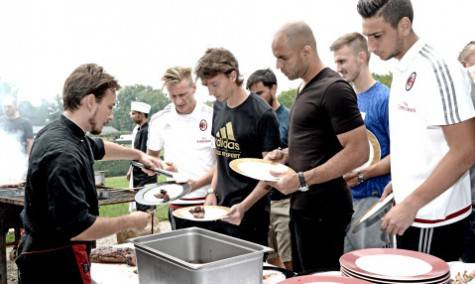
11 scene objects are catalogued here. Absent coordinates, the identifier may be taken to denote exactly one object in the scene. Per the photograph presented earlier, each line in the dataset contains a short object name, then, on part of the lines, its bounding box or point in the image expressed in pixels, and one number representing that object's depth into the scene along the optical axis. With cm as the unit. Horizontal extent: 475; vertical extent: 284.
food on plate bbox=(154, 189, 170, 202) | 158
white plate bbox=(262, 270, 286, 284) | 138
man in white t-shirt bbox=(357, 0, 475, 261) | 135
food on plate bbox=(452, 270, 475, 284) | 114
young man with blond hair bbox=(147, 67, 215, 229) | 313
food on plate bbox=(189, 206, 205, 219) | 186
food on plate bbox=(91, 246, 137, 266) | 172
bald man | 189
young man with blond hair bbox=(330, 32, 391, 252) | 242
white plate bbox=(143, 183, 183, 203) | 158
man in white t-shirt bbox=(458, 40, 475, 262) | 232
